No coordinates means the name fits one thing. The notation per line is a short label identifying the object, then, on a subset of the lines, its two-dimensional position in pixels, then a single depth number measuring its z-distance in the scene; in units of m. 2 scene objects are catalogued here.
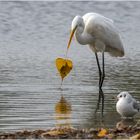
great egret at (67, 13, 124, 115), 17.41
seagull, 12.62
